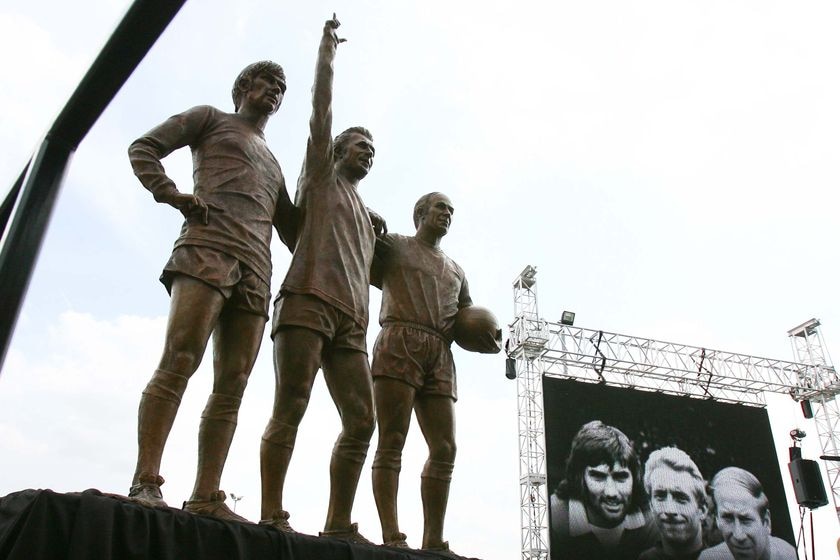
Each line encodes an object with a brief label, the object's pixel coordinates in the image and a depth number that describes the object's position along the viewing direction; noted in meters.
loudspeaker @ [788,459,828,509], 10.23
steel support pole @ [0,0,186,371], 1.67
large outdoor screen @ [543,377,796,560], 13.70
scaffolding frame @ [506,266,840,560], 15.37
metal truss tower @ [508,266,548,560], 14.98
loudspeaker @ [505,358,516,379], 16.78
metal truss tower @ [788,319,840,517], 18.48
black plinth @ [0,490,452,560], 3.04
